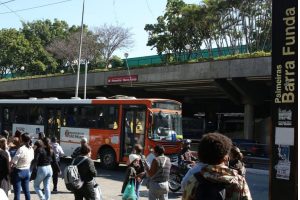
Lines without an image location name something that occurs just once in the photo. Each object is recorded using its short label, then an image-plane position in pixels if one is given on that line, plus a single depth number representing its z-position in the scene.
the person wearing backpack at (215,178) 3.63
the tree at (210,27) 34.59
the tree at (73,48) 51.38
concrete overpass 27.72
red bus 17.75
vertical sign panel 6.65
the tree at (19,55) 58.62
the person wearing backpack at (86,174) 7.47
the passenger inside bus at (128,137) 17.97
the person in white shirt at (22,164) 8.88
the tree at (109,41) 50.66
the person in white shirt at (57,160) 12.10
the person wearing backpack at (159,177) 8.02
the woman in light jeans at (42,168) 9.83
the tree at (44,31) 63.72
